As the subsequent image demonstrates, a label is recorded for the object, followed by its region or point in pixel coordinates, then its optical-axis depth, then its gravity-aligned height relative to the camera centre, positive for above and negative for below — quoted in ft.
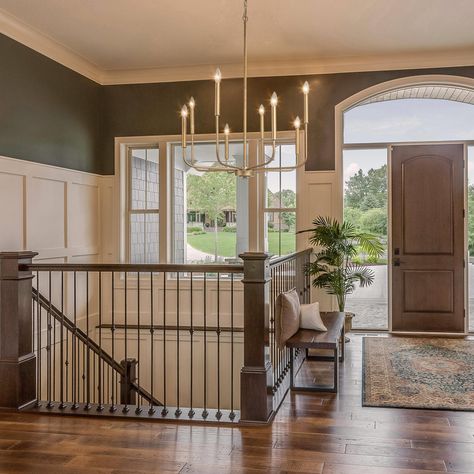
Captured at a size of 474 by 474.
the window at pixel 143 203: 23.02 +1.42
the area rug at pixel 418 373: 13.09 -3.91
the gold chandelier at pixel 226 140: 10.72 +2.18
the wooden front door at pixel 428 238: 21.99 -0.09
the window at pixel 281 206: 21.79 +1.22
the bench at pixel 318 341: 13.02 -2.53
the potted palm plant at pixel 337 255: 19.31 -0.70
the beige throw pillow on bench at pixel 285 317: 13.56 -2.01
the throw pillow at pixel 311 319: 14.46 -2.20
